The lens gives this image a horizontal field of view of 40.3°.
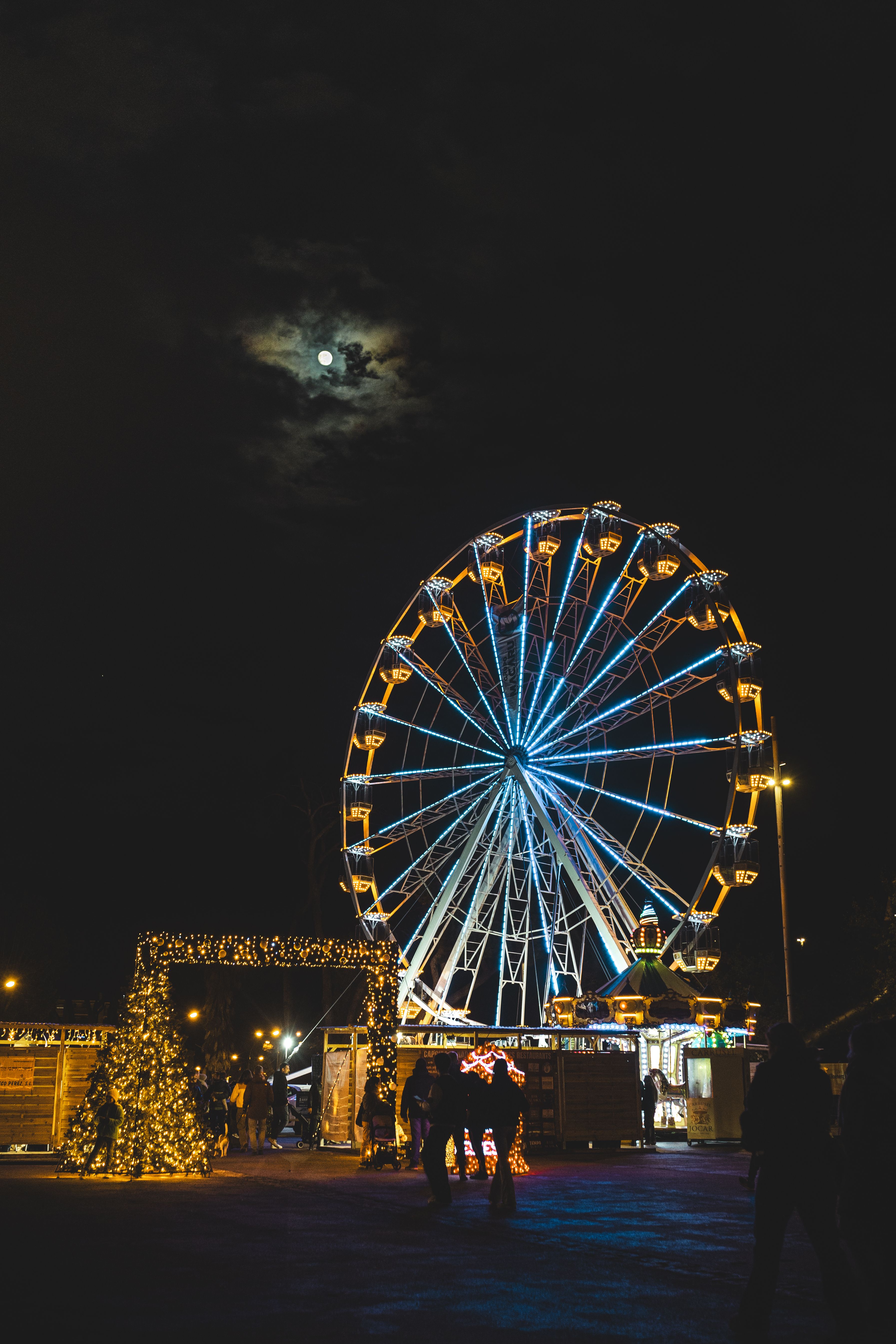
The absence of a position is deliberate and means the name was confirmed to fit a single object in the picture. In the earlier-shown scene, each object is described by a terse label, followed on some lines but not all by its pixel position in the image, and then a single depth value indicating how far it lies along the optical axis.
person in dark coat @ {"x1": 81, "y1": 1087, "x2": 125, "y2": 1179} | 16.47
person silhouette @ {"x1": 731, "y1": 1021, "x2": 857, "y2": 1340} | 6.45
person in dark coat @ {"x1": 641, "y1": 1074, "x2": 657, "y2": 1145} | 24.08
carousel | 28.00
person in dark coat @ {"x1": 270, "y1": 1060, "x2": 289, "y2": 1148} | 23.50
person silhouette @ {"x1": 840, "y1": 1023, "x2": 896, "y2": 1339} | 6.71
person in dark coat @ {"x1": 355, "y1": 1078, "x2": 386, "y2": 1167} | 17.73
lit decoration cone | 16.47
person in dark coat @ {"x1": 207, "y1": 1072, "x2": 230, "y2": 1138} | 20.56
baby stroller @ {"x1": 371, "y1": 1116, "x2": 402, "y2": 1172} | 17.81
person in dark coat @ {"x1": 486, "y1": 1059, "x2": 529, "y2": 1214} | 12.06
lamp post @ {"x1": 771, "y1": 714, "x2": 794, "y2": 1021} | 24.39
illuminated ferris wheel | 28.16
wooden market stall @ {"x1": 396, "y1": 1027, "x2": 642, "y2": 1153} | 22.12
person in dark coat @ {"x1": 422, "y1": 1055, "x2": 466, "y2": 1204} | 12.47
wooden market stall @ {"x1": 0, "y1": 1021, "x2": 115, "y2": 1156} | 23.22
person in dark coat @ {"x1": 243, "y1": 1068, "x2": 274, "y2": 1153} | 21.70
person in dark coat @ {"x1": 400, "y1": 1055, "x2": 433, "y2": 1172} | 16.53
